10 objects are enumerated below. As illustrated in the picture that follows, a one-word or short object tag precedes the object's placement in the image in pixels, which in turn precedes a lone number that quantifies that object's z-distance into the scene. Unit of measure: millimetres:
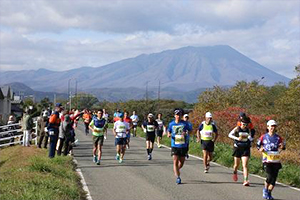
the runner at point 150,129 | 17453
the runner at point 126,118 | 17948
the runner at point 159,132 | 23031
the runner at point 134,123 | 28388
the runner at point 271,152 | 9906
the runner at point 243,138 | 11727
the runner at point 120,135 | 15750
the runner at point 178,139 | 11703
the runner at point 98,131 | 15344
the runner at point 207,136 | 13609
